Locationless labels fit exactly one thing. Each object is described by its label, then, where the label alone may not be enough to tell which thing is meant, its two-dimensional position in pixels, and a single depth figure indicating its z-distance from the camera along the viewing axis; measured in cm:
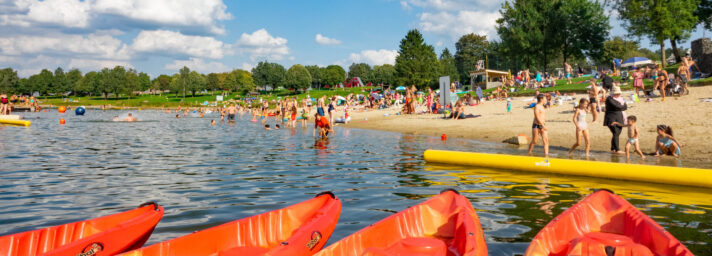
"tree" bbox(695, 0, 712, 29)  3738
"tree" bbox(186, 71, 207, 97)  11469
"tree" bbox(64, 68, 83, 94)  11722
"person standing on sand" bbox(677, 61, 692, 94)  1966
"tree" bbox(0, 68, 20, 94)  10750
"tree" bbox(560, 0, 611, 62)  4381
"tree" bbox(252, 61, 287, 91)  11269
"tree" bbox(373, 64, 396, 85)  11821
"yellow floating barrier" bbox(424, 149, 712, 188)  848
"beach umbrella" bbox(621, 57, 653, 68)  4509
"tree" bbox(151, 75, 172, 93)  13712
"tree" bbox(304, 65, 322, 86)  12756
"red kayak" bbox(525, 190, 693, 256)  414
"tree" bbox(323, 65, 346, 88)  12581
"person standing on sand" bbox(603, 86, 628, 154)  1245
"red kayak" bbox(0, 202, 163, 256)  411
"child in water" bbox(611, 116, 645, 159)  1170
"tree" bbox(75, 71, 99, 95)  11388
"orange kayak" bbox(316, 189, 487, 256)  418
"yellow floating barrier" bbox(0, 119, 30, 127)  2921
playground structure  13088
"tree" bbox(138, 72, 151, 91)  12526
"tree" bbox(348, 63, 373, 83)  13038
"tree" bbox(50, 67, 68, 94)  11581
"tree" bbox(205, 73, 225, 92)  12736
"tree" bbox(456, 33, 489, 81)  10012
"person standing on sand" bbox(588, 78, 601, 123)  1370
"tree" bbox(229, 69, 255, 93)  11376
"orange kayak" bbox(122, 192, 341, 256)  405
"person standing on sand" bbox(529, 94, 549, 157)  1217
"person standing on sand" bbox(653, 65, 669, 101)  1935
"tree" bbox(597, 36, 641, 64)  7625
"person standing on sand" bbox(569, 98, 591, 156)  1209
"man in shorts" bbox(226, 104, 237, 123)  3862
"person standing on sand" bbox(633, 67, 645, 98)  2117
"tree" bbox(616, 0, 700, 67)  3375
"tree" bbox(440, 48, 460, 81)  8700
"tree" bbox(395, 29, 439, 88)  6159
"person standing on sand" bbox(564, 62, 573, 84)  3696
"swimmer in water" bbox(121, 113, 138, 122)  4047
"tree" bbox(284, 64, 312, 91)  10750
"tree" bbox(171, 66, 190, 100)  11444
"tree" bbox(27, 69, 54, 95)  11511
